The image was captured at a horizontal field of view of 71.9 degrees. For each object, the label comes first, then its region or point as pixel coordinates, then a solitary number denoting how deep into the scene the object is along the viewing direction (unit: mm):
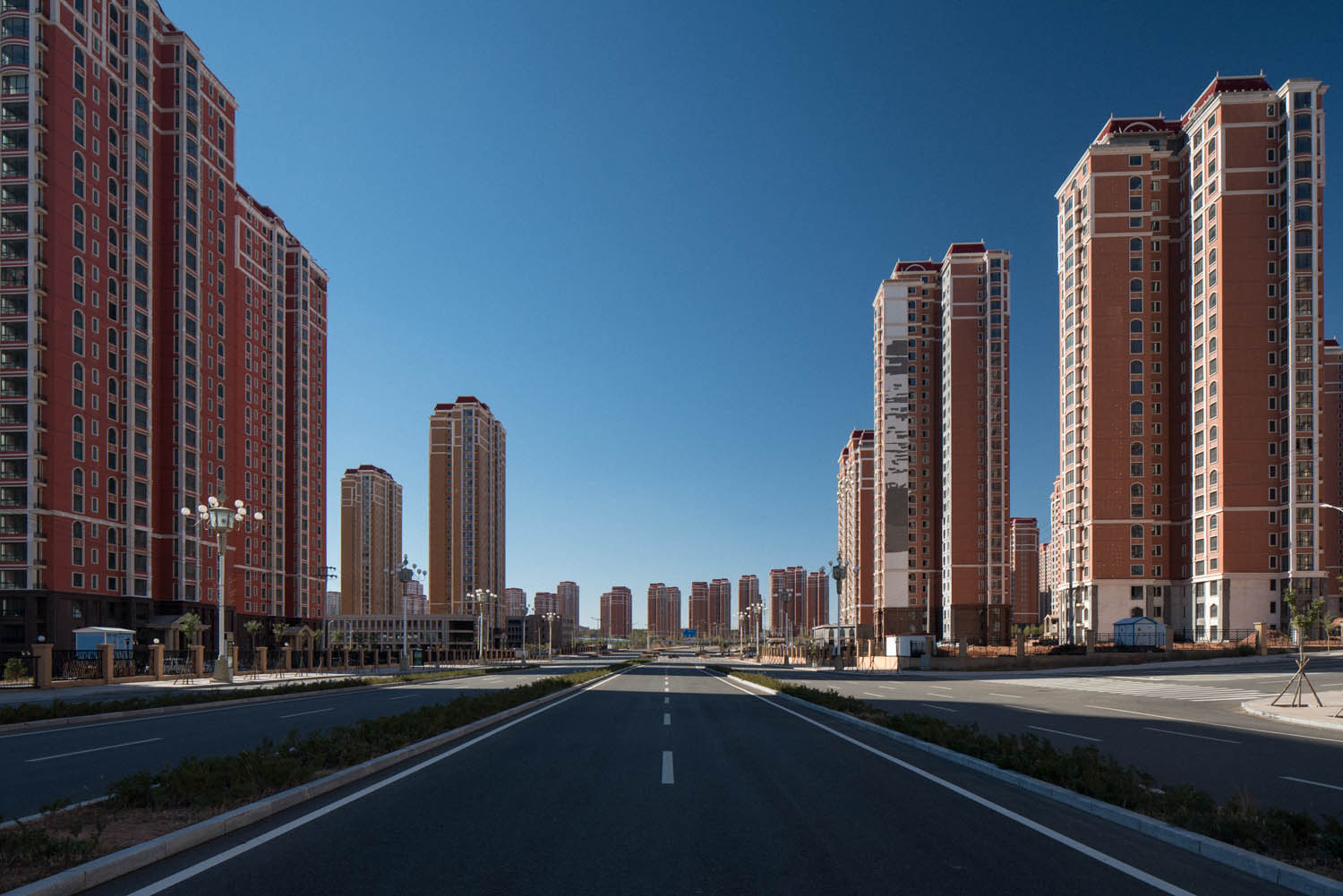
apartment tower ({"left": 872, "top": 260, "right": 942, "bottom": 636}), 130625
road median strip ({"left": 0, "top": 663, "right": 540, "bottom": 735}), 21156
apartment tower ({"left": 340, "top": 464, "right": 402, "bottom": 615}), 175375
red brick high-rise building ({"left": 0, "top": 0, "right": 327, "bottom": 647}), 65062
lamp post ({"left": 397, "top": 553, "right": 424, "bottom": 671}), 48750
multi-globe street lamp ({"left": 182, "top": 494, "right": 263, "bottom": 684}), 39031
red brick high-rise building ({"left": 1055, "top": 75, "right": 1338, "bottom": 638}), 77188
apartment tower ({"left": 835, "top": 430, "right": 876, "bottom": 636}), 154375
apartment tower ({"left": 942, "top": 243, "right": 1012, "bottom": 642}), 118938
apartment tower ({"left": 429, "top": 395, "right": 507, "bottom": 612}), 173250
